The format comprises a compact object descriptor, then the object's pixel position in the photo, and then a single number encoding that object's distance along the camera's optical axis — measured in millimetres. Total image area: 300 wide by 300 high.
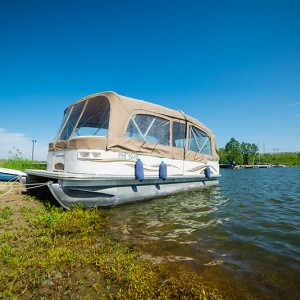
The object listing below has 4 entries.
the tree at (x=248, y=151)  100812
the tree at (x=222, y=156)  98188
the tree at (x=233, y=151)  93875
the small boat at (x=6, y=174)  11516
